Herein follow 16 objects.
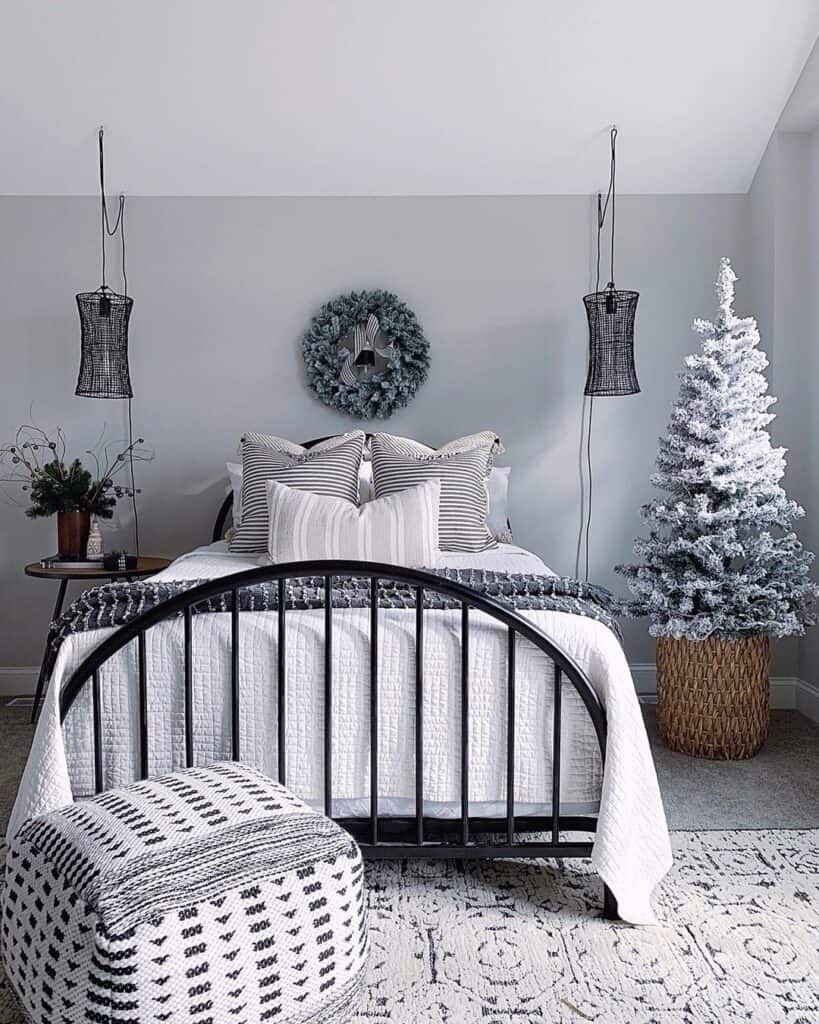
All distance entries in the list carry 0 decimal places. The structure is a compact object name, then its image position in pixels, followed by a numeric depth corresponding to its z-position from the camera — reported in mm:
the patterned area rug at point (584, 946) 1823
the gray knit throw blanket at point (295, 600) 2232
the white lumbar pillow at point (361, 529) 2914
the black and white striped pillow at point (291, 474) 3383
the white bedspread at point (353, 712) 2182
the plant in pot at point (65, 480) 3854
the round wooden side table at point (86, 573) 3612
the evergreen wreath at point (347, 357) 4152
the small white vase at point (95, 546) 3903
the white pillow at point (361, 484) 3654
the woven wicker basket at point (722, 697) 3355
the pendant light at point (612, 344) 3865
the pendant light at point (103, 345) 3859
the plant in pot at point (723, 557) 3285
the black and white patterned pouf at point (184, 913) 1458
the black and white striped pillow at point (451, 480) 3424
